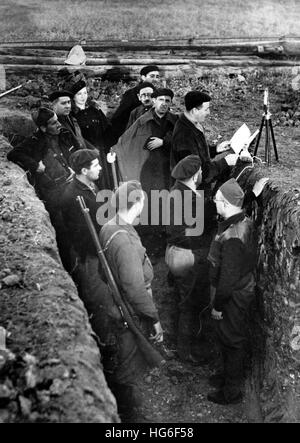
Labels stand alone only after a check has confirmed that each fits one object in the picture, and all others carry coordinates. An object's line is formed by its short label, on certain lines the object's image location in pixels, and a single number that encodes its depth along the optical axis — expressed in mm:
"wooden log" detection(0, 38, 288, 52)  11211
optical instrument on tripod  5619
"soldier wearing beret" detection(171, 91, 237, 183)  5383
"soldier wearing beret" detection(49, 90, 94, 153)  5900
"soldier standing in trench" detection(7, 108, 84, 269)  5531
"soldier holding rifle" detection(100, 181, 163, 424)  3924
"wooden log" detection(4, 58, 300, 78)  10220
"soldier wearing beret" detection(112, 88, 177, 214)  6242
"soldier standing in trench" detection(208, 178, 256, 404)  4383
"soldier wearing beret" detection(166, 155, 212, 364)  4789
